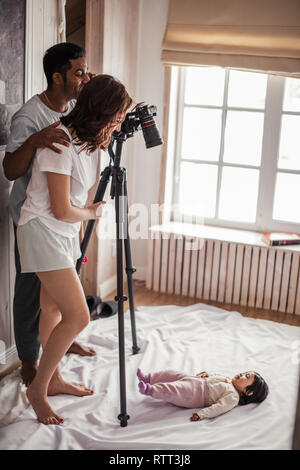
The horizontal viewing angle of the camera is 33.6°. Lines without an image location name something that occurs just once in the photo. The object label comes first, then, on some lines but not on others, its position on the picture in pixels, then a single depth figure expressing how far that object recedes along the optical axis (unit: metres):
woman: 1.79
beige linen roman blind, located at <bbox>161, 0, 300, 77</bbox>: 3.16
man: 1.99
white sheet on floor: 1.94
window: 3.48
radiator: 3.36
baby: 2.12
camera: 2.11
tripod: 2.06
